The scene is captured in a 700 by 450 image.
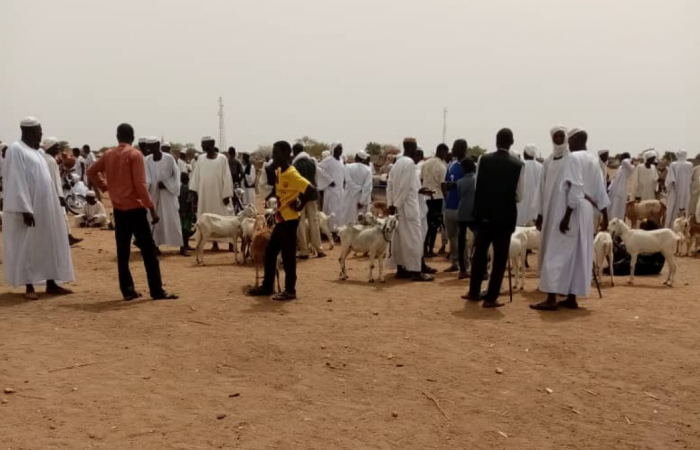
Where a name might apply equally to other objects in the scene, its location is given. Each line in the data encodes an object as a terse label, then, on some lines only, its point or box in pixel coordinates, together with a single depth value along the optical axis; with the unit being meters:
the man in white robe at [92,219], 17.52
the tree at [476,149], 56.96
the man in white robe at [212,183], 12.05
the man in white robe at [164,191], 11.79
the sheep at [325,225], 13.02
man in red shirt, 7.77
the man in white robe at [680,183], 15.08
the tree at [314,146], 52.69
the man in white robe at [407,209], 9.51
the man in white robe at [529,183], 11.71
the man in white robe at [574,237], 7.77
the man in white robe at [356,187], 14.71
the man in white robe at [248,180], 15.99
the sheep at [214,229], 11.34
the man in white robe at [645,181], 15.84
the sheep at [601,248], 9.38
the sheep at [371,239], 9.60
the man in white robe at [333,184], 14.33
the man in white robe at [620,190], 14.81
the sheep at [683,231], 13.30
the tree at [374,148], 54.67
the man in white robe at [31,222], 7.91
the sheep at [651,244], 9.81
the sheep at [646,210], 15.63
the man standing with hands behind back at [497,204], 7.71
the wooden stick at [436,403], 4.75
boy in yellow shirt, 7.87
